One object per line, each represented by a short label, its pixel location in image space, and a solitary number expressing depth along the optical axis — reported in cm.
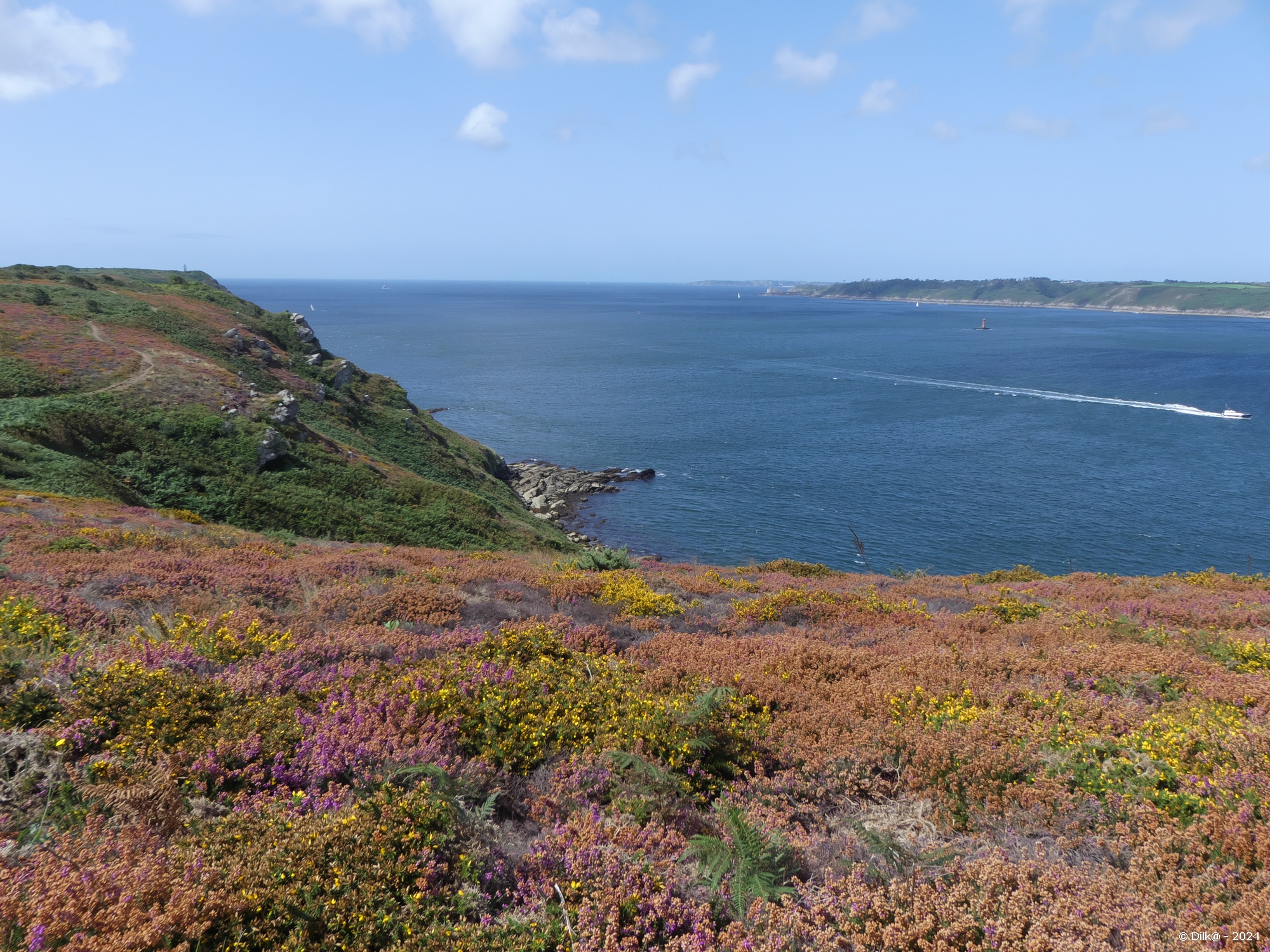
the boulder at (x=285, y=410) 3897
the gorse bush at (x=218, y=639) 803
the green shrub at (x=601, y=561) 2044
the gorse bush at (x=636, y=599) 1305
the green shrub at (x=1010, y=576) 2428
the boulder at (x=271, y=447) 3491
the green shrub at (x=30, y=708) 617
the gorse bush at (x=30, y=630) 757
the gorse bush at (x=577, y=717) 695
